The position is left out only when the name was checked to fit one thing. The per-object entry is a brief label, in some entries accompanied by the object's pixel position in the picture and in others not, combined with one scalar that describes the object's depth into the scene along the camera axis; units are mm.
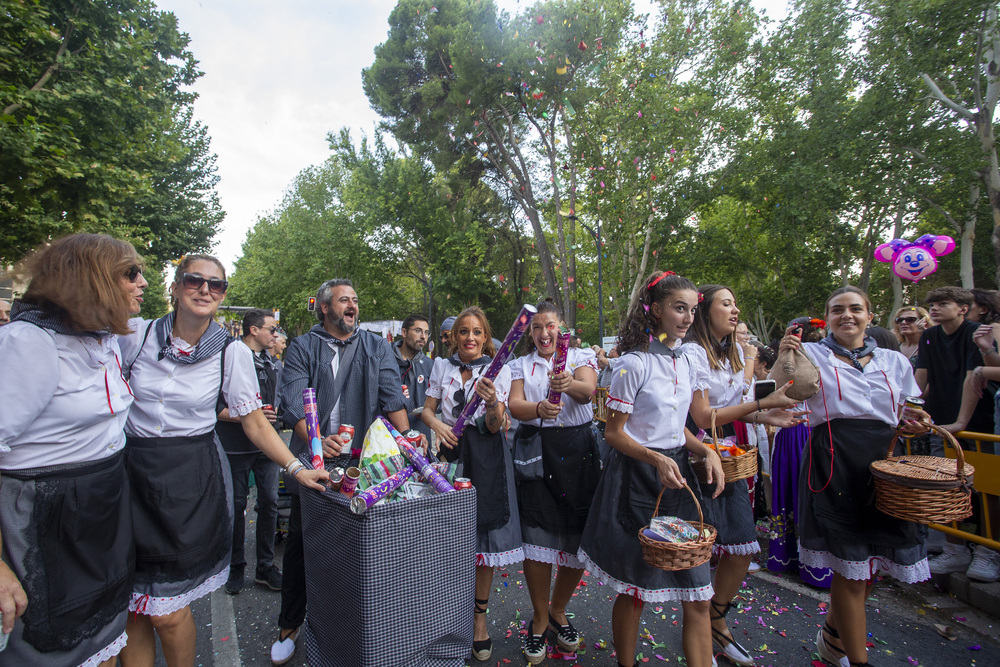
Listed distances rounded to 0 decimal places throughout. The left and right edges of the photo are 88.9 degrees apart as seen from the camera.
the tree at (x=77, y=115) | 7945
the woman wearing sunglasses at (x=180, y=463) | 2201
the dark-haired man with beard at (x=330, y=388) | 3010
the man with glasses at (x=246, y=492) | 4059
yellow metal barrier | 3615
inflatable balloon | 7047
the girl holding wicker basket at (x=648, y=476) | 2340
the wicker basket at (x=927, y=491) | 2326
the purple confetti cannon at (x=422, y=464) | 2211
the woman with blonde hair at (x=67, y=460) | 1744
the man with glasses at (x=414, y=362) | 5707
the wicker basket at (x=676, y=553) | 2045
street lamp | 17773
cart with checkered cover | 1963
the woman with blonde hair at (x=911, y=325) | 5805
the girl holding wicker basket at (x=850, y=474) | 2631
